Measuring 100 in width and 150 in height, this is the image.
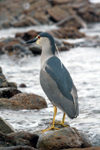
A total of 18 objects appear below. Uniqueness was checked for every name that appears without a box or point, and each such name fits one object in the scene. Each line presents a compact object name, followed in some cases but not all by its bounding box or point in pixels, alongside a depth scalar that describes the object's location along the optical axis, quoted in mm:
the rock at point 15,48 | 33281
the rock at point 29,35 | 38906
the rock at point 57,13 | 62969
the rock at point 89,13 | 67187
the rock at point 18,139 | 9664
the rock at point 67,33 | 43469
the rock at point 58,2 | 70875
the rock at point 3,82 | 16953
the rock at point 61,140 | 9773
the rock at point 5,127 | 10609
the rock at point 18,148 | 9023
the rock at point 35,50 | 33625
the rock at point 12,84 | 17837
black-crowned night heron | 10102
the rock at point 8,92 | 15659
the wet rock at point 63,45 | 35225
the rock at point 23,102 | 14469
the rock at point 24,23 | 57906
